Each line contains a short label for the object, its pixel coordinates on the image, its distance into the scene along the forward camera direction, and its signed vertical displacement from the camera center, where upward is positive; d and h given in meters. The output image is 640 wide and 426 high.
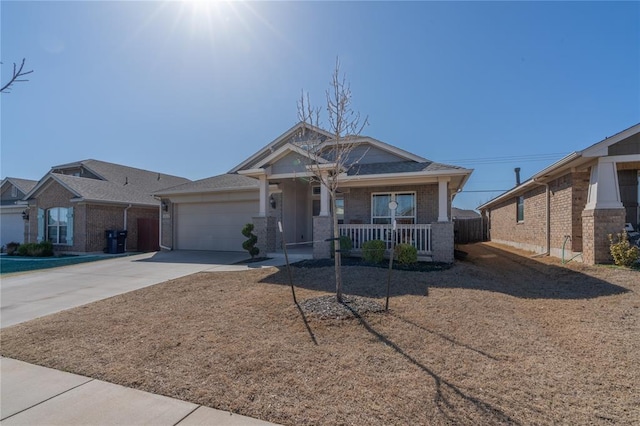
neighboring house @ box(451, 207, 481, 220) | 47.68 +0.14
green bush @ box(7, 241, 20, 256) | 18.98 -1.86
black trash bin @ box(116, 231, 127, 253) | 17.08 -1.25
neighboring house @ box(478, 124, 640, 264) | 8.81 +0.45
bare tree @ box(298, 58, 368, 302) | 5.75 +1.76
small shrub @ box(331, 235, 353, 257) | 10.48 -0.97
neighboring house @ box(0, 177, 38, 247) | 20.67 +0.42
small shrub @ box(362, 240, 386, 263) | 9.75 -1.07
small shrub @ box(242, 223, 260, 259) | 11.99 -0.99
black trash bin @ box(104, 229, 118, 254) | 16.91 -1.37
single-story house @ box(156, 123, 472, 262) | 10.66 +0.55
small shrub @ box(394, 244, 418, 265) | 9.39 -1.14
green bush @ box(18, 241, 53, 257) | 16.94 -1.73
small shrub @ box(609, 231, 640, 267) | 8.06 -0.97
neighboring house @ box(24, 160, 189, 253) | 16.72 +0.13
